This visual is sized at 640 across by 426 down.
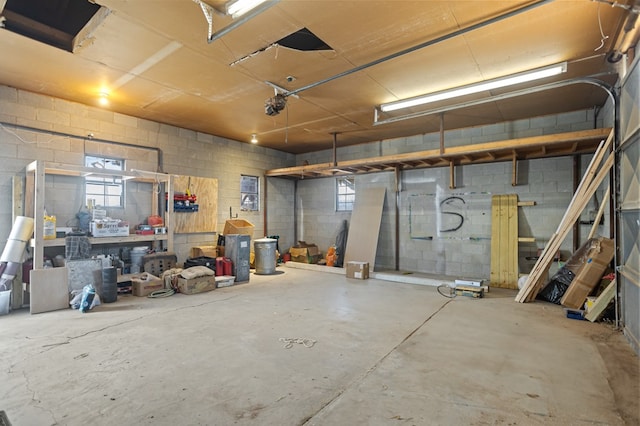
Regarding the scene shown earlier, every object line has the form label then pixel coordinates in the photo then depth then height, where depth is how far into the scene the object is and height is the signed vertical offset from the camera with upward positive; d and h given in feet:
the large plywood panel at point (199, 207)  20.90 +0.70
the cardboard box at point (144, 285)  16.24 -3.55
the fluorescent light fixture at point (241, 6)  8.46 +5.72
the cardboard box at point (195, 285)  16.69 -3.61
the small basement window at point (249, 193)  25.43 +1.97
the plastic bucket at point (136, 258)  18.15 -2.35
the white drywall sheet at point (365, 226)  23.75 -0.68
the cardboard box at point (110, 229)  15.81 -0.61
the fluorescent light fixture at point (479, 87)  12.25 +5.70
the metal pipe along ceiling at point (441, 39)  8.90 +5.86
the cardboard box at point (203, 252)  21.30 -2.34
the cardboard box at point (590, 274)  13.32 -2.39
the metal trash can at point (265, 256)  22.41 -2.74
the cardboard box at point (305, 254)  26.50 -3.09
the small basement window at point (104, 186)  17.33 +1.77
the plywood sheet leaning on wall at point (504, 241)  18.74 -1.43
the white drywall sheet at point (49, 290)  13.41 -3.14
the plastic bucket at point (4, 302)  13.12 -3.52
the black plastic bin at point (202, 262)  19.72 -2.80
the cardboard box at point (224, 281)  18.34 -3.72
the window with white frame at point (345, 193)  26.68 +2.04
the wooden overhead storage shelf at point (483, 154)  14.92 +3.66
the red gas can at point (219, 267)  19.97 -3.14
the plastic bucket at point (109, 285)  14.92 -3.21
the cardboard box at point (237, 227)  22.68 -0.71
